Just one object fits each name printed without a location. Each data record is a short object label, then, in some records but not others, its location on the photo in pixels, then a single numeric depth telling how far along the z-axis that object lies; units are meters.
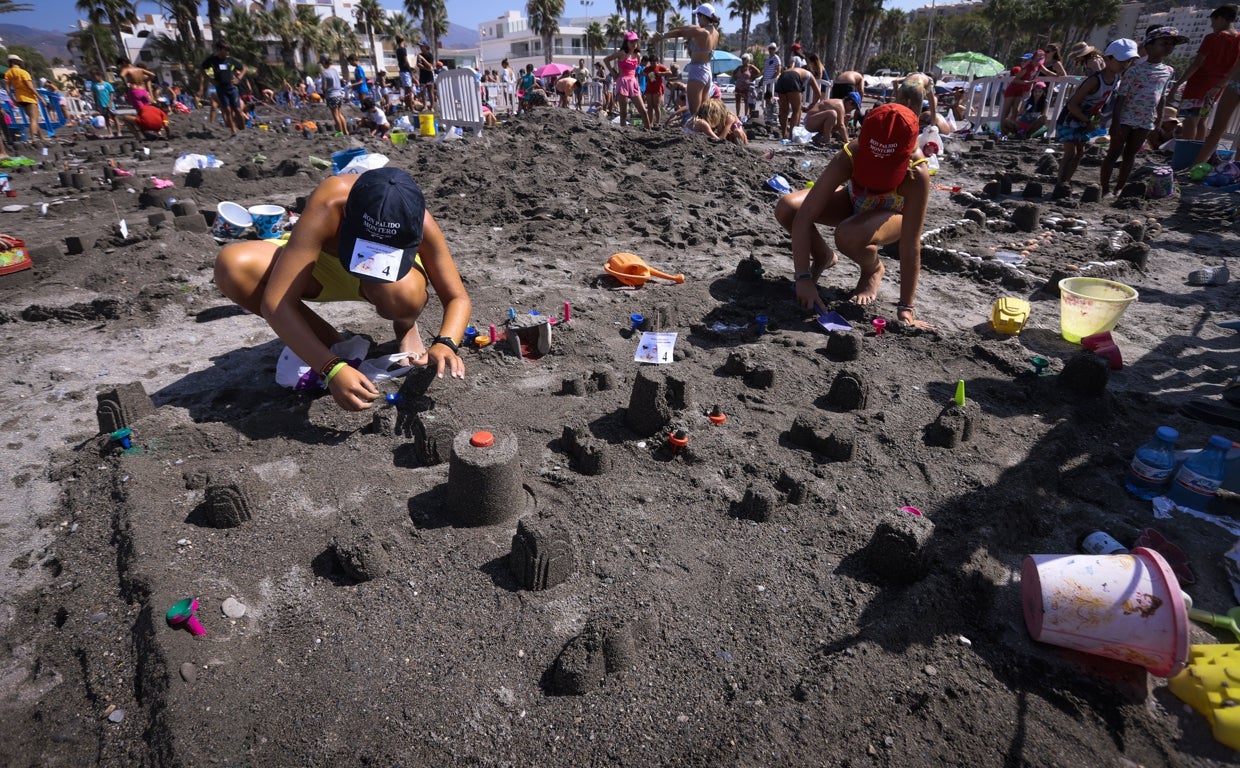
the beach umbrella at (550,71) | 24.27
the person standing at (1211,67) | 7.87
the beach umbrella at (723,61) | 29.88
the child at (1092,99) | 7.56
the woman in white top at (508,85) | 19.55
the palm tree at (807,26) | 18.83
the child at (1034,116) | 12.45
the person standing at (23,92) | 12.50
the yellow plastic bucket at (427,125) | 12.08
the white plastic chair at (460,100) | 11.52
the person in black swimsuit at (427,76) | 16.00
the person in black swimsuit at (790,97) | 11.38
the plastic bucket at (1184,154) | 9.23
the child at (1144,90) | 7.05
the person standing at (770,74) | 14.91
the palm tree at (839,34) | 19.05
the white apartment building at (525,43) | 60.59
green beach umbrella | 20.17
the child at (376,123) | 12.44
